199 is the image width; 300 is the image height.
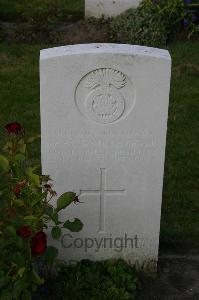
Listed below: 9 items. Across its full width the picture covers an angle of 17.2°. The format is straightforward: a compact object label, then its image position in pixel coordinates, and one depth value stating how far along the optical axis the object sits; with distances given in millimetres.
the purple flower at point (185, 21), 8125
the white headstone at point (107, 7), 8553
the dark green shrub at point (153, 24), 8039
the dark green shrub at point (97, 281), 3824
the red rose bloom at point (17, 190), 3434
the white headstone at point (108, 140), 3605
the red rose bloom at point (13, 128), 3516
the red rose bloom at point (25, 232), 3354
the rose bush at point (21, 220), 3383
